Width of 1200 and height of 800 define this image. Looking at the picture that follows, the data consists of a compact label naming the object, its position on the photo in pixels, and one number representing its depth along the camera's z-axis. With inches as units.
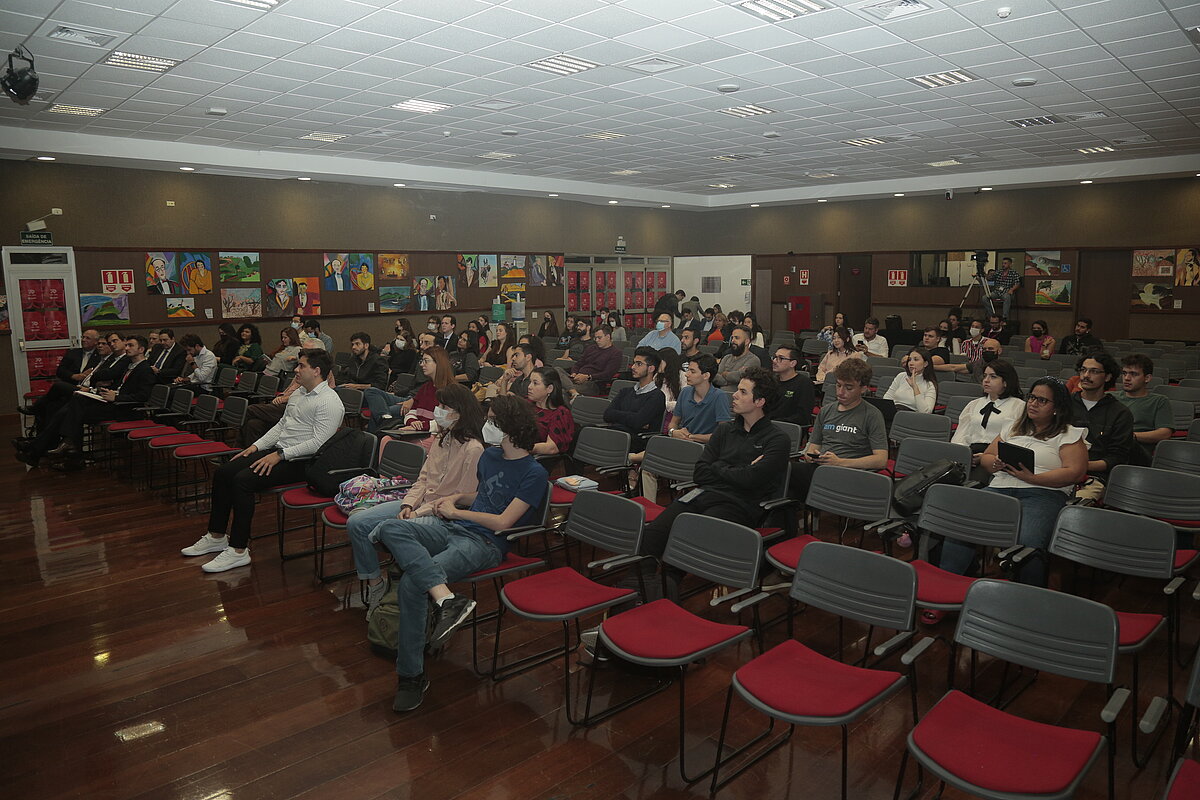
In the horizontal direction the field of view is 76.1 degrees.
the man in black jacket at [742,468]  178.9
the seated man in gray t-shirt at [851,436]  202.7
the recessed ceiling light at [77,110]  342.5
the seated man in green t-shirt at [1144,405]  231.8
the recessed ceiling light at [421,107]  341.1
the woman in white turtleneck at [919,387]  279.4
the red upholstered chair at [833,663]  107.0
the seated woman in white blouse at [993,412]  208.7
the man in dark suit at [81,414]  334.6
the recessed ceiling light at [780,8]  219.9
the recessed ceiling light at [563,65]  275.0
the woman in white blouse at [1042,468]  169.9
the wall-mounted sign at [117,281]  461.7
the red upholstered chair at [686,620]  122.2
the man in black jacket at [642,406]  259.3
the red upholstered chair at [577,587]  138.0
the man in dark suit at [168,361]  372.5
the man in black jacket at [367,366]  395.2
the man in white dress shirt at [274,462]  215.0
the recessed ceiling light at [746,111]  355.3
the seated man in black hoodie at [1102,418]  202.5
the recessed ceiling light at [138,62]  266.2
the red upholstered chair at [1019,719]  92.0
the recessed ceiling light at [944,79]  299.0
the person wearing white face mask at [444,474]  174.4
